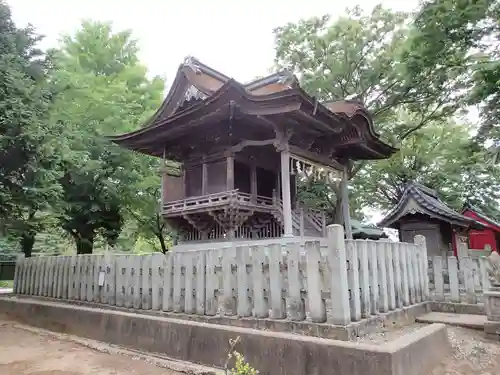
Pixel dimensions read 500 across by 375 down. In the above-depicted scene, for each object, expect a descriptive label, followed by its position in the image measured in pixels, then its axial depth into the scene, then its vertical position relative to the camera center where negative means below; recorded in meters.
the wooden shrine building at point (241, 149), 9.56 +3.46
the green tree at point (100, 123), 12.35 +4.87
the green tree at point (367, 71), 15.21 +8.26
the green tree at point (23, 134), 7.39 +2.61
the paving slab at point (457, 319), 4.96 -0.91
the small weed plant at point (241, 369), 2.57 -0.78
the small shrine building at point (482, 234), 17.17 +1.11
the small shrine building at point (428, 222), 10.31 +1.01
